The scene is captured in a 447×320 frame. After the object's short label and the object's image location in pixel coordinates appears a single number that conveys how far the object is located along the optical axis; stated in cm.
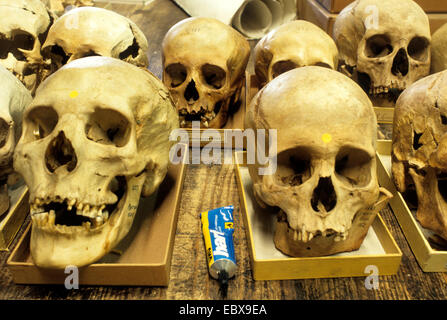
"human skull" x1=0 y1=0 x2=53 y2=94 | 56
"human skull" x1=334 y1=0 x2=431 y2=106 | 58
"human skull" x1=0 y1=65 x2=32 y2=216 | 40
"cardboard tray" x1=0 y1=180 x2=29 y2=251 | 39
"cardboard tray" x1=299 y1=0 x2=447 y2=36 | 72
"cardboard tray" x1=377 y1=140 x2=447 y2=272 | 37
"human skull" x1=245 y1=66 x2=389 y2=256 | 33
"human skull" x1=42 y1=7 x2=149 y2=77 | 54
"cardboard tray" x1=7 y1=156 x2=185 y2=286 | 34
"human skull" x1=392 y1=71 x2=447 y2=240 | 38
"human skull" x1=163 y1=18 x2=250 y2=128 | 54
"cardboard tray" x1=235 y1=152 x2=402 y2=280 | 35
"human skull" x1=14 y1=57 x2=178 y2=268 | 32
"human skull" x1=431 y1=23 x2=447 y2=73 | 58
